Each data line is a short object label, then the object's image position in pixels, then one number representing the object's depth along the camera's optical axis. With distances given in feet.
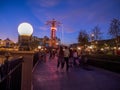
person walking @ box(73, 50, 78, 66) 28.54
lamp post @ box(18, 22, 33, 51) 9.01
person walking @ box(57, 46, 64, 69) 23.14
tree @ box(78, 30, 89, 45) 104.64
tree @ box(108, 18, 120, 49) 67.95
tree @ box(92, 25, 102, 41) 91.49
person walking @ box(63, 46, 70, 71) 22.20
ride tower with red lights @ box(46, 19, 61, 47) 156.28
